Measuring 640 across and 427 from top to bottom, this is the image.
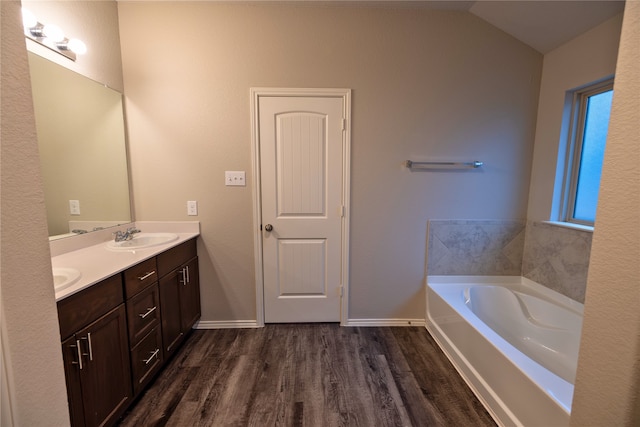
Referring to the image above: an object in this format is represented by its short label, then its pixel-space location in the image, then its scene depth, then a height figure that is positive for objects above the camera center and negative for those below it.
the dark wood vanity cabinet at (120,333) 1.11 -0.77
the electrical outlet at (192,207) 2.16 -0.16
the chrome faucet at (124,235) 1.86 -0.35
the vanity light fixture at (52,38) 1.35 +0.83
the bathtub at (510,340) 1.22 -0.95
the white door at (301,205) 2.11 -0.13
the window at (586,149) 1.86 +0.32
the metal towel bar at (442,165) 2.15 +0.22
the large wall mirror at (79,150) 1.47 +0.24
